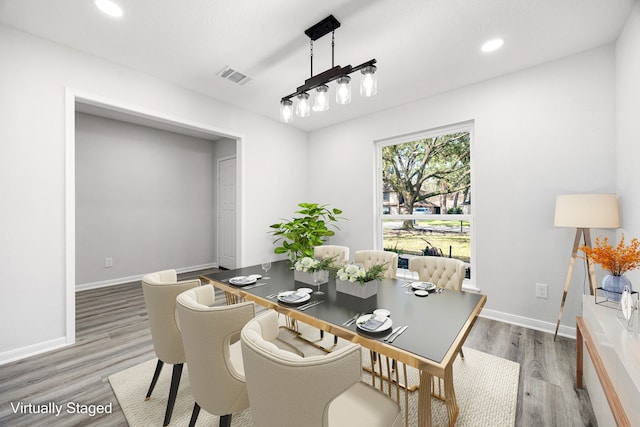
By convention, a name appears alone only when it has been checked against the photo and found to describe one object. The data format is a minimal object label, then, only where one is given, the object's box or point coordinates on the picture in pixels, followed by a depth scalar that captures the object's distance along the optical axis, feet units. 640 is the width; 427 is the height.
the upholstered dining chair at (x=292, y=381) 2.64
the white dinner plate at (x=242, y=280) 6.77
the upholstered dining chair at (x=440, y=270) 6.99
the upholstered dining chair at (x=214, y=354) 3.87
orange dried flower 5.30
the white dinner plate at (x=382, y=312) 4.69
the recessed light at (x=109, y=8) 6.49
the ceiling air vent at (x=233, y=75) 9.55
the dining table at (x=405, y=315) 3.71
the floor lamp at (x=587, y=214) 7.11
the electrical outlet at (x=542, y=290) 9.08
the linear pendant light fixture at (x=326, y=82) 6.28
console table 3.43
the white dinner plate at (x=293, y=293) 5.41
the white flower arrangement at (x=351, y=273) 5.60
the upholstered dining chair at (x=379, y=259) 8.32
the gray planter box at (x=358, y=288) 5.65
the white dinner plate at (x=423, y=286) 6.21
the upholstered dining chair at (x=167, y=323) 5.07
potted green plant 13.31
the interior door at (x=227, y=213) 17.94
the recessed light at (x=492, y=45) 7.85
